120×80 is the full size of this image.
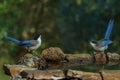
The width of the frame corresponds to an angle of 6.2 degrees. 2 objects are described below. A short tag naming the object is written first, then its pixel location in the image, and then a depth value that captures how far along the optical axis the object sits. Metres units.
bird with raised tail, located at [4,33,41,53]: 13.23
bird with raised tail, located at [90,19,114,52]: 13.36
